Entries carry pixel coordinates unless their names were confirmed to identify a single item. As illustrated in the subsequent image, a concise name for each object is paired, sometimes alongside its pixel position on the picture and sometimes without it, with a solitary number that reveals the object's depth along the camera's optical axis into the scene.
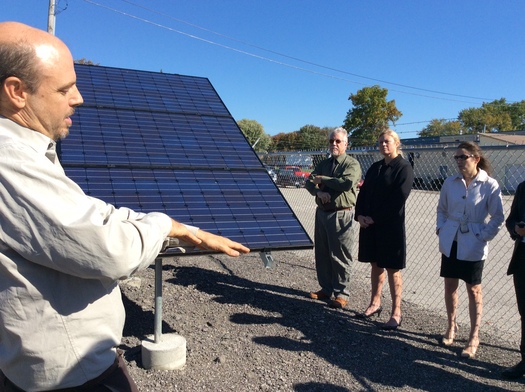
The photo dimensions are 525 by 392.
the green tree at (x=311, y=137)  67.06
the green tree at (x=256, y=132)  67.69
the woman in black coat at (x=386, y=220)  4.96
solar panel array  3.83
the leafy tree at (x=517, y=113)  69.06
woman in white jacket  4.26
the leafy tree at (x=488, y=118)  62.16
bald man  1.24
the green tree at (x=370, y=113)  50.72
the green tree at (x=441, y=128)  67.38
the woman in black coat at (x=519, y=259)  3.82
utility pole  19.06
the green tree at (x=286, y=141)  70.51
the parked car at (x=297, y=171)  15.79
